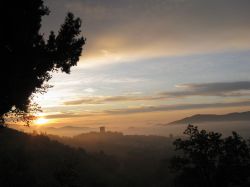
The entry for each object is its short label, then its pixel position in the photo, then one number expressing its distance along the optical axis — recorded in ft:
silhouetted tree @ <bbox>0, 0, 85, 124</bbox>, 88.89
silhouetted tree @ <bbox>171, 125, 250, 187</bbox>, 103.86
